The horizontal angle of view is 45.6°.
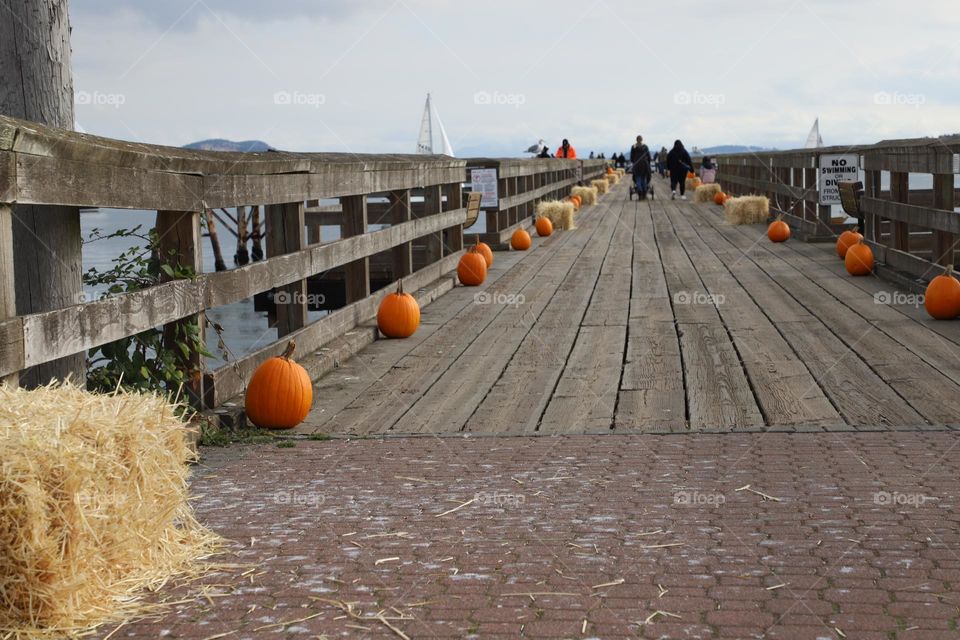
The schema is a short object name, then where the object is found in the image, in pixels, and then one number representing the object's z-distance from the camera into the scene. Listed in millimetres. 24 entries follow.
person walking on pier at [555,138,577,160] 41750
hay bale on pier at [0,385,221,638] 3232
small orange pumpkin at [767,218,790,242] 18000
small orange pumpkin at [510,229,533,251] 18391
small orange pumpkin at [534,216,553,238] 21359
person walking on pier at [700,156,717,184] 40875
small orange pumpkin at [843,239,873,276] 12766
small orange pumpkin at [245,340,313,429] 6203
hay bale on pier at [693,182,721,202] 33562
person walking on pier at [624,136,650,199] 32656
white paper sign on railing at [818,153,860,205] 15688
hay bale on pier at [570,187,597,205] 32438
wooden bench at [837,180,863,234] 14172
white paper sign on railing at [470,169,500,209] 18117
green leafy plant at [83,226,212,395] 5617
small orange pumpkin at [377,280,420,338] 9320
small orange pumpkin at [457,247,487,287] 13148
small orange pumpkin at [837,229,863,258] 14477
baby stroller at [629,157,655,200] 34312
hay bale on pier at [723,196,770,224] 22609
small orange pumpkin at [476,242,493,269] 14930
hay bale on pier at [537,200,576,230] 22931
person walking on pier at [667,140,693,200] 32844
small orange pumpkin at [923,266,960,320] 9172
